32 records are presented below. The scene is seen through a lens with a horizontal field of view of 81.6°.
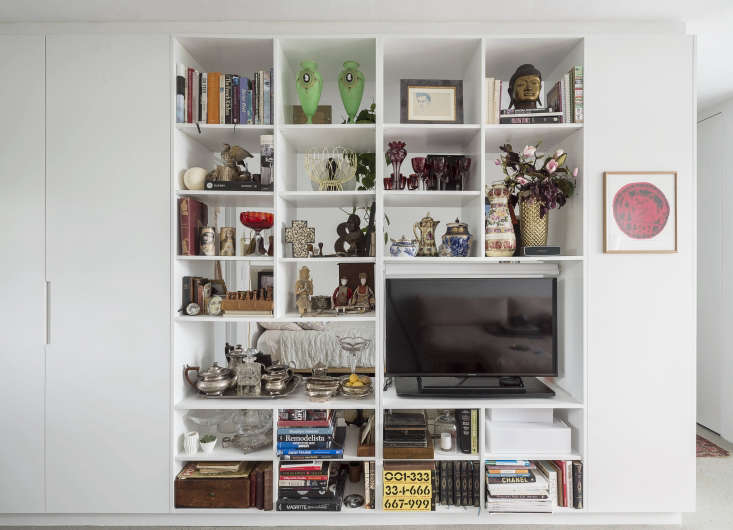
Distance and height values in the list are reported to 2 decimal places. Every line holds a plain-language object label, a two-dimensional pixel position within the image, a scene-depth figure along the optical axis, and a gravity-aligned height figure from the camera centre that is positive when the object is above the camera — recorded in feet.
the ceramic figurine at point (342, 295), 7.84 -0.54
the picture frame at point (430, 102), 7.32 +2.84
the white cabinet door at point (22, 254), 7.13 +0.20
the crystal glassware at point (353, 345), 8.21 -1.52
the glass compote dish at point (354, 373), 7.45 -1.97
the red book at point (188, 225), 7.21 +0.70
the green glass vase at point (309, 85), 7.32 +3.13
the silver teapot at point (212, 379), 7.36 -1.99
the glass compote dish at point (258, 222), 7.52 +0.78
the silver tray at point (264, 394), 7.39 -2.26
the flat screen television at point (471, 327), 7.43 -1.05
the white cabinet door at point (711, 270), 10.87 -0.07
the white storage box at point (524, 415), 7.44 -2.62
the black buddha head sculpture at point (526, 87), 7.25 +3.10
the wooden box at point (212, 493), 7.06 -3.78
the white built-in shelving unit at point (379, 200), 7.15 +1.22
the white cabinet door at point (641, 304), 7.06 -0.62
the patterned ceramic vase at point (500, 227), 7.23 +0.68
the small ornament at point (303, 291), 7.47 -0.44
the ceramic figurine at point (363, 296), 7.65 -0.55
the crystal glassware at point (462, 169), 7.57 +1.75
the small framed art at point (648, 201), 7.02 +1.09
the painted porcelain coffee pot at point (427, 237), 7.48 +0.52
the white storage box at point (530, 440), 7.19 -2.93
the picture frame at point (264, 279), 8.05 -0.25
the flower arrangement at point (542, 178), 7.07 +1.52
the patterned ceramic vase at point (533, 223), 7.31 +0.75
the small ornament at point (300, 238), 7.41 +0.49
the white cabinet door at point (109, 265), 7.12 +0.02
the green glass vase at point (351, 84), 7.38 +3.17
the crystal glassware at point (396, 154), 7.47 +1.98
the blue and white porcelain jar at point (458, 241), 7.32 +0.44
